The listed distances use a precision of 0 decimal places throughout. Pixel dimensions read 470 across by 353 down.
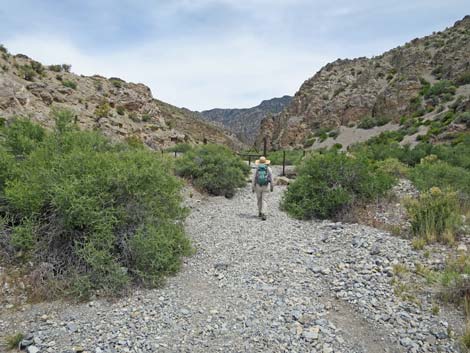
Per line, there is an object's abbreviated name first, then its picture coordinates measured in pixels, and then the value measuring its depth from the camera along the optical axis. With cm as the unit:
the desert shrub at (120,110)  3016
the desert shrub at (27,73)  2491
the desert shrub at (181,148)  2656
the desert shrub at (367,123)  3672
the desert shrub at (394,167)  1288
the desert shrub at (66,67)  3262
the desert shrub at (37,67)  2729
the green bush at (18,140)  701
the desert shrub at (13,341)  365
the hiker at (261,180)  933
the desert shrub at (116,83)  3512
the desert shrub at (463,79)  3219
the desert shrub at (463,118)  2147
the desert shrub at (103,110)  2676
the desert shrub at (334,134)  3850
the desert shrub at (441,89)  3215
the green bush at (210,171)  1288
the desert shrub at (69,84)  2822
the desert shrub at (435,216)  661
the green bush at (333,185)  908
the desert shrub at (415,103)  3397
